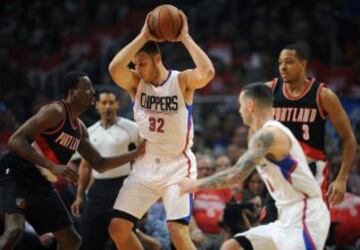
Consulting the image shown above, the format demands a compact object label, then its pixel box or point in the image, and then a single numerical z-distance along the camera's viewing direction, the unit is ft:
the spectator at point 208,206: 64.28
